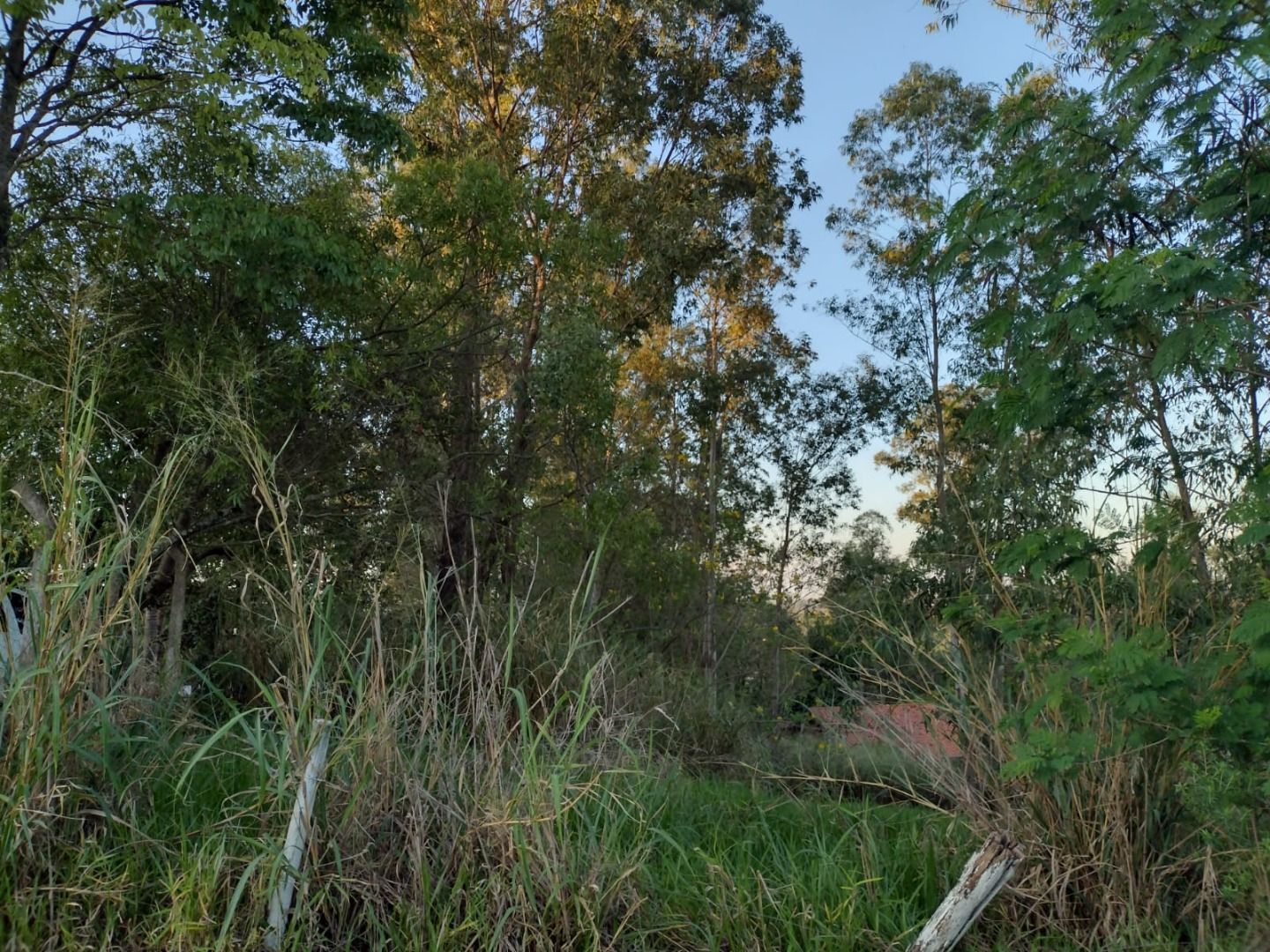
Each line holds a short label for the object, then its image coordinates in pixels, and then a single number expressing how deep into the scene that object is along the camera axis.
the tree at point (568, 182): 11.48
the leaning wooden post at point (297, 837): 3.07
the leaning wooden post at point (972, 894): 3.16
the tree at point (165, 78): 8.14
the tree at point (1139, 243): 4.01
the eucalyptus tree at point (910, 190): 19.81
